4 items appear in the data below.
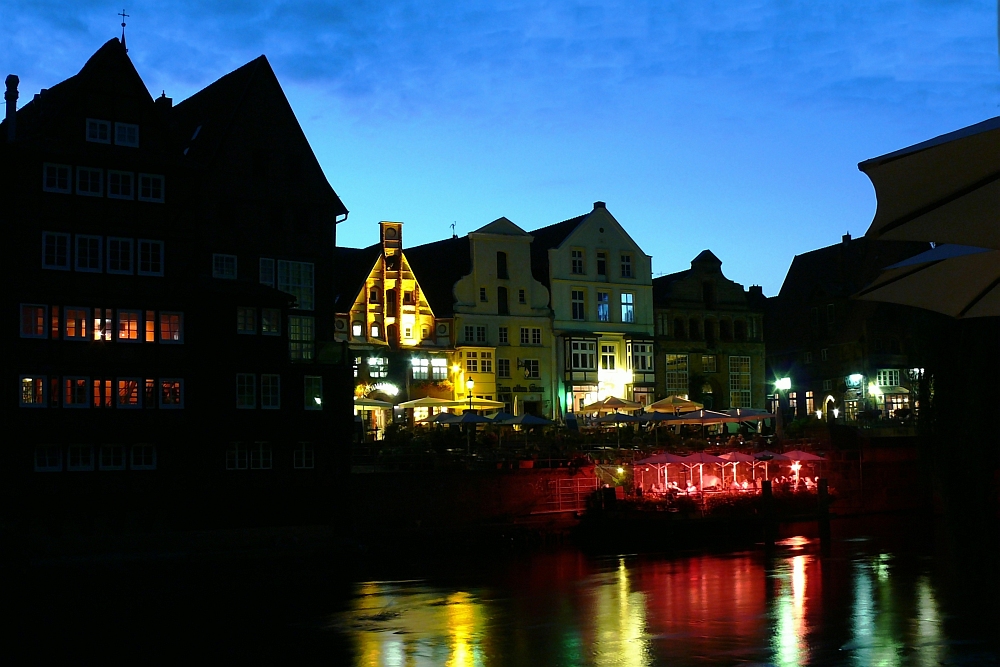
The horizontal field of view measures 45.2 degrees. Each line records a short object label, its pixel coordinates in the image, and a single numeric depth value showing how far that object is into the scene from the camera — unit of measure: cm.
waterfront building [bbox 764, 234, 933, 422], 7231
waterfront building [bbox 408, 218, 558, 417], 6303
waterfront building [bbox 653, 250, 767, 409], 7044
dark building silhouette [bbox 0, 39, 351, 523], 3997
